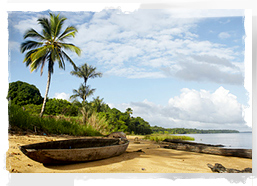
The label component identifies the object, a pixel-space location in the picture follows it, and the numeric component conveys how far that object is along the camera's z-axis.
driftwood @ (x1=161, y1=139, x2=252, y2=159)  4.41
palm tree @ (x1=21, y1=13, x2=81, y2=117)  11.41
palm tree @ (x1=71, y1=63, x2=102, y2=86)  20.20
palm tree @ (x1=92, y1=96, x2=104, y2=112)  18.17
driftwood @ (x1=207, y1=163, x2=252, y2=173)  3.07
